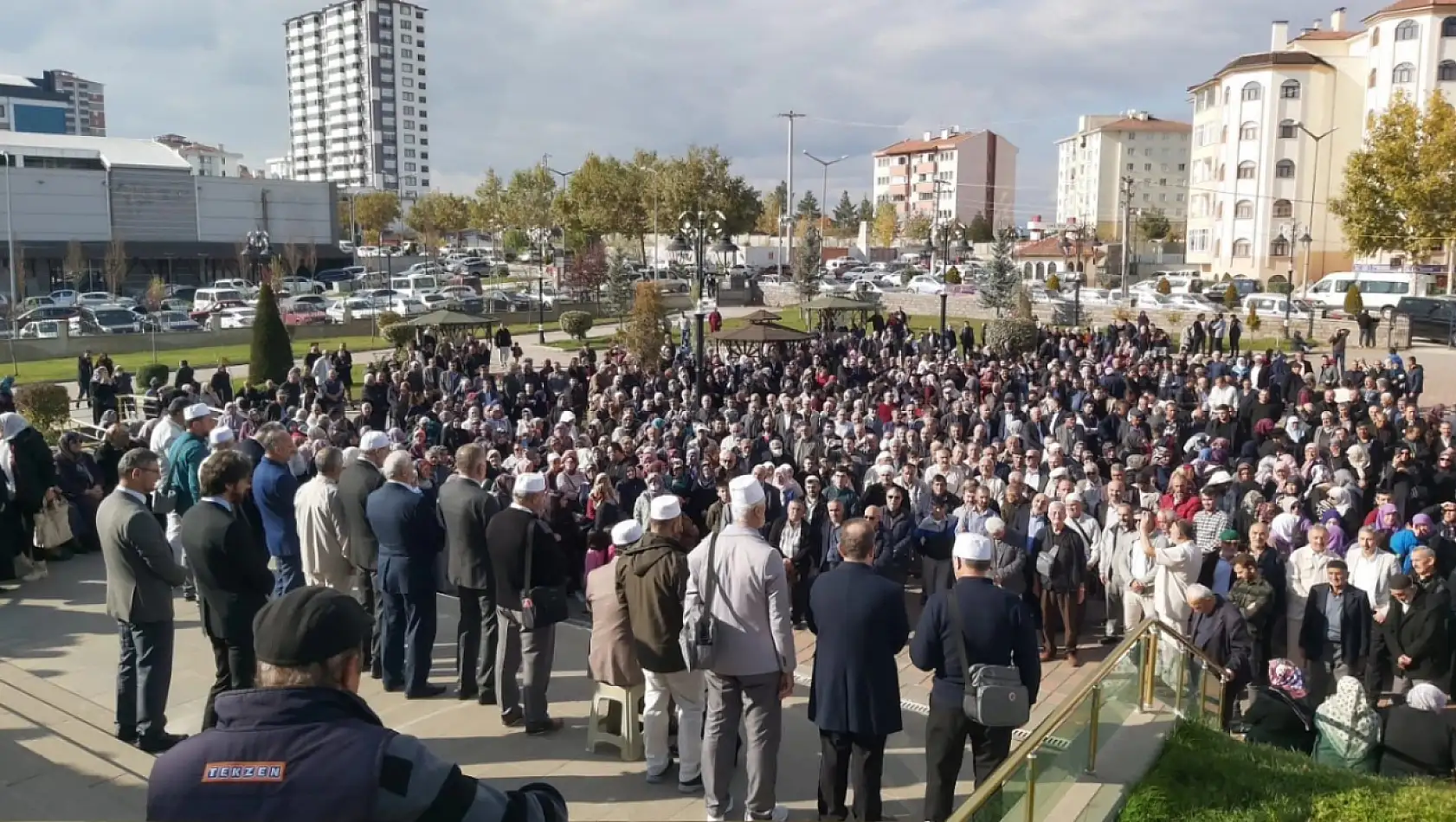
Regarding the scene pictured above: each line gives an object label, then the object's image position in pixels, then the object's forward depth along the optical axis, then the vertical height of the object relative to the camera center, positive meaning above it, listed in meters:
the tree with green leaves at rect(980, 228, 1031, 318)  36.74 +0.48
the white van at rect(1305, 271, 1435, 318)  36.38 +0.44
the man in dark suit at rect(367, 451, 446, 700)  6.03 -1.57
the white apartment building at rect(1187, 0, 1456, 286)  50.91 +8.30
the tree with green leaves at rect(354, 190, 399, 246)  78.88 +6.13
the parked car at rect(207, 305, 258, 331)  35.78 -0.93
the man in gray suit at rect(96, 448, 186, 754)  5.28 -1.49
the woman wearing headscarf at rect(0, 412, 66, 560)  8.52 -1.54
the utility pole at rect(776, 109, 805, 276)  61.75 +5.54
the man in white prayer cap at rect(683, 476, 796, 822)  4.75 -1.59
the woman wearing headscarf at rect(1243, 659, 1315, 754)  6.29 -2.57
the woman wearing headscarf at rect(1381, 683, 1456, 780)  5.79 -2.46
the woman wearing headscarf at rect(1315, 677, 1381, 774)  5.94 -2.48
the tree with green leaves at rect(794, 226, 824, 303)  40.34 +1.19
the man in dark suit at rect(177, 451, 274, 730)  5.14 -1.34
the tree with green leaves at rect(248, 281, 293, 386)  22.28 -1.18
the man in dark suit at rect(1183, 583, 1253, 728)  6.49 -2.13
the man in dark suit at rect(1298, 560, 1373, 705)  7.02 -2.21
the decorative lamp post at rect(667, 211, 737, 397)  16.70 +2.53
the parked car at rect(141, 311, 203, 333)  33.31 -1.06
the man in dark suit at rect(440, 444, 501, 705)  5.95 -1.55
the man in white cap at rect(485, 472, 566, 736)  5.62 -1.51
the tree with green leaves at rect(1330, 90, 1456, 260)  32.97 +3.73
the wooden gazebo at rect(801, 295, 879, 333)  25.81 -0.28
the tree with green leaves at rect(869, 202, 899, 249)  87.69 +5.84
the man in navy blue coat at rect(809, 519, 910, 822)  4.52 -1.55
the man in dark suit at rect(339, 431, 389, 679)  6.42 -1.48
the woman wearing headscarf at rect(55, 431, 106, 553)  9.51 -1.85
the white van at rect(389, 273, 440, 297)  44.91 +0.37
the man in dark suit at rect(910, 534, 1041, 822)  4.47 -1.55
